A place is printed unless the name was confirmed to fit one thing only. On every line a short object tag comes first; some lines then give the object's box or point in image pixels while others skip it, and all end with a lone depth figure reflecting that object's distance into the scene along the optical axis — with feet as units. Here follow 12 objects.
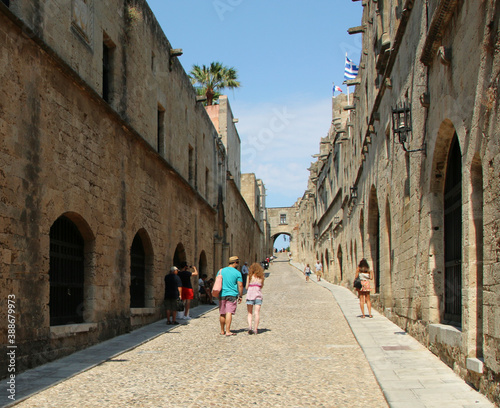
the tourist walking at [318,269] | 117.68
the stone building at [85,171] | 22.63
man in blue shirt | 34.09
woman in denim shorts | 34.35
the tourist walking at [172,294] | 40.93
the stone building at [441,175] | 16.90
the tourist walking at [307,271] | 111.46
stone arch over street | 267.80
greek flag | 84.34
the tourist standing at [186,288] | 45.06
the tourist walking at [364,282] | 41.57
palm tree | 110.01
